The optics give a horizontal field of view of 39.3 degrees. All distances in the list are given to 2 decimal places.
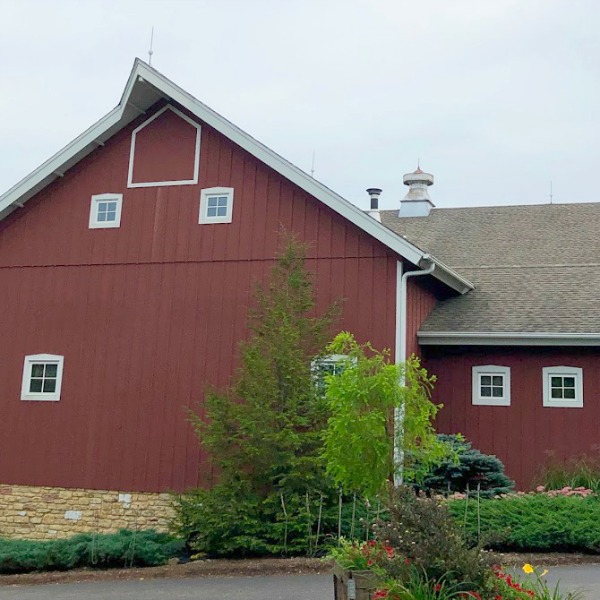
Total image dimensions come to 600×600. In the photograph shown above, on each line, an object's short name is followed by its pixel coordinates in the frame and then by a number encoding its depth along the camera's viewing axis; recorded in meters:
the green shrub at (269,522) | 11.02
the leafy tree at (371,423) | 9.62
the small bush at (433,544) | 6.16
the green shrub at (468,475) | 13.12
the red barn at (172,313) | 14.43
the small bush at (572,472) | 13.64
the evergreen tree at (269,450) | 11.23
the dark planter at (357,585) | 6.65
